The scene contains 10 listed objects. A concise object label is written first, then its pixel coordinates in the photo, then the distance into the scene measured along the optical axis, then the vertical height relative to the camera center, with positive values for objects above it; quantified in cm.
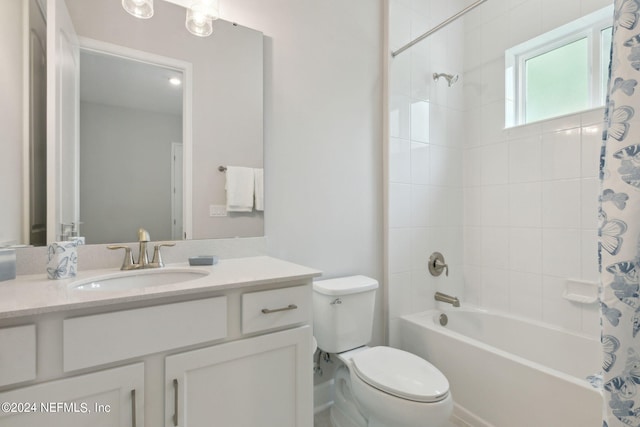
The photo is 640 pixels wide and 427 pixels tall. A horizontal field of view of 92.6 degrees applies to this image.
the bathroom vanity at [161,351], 71 -38
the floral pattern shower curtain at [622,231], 72 -4
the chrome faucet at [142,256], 117 -17
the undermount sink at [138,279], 103 -24
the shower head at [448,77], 218 +97
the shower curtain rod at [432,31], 166 +108
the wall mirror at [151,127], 107 +36
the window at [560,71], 179 +93
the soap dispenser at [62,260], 99 -16
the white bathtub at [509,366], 127 -79
